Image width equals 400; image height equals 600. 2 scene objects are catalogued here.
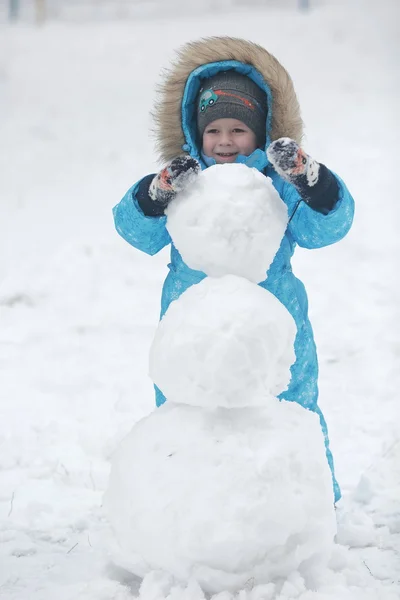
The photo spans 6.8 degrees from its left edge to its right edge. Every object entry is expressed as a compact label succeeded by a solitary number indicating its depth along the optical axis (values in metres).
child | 7.24
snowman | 6.83
